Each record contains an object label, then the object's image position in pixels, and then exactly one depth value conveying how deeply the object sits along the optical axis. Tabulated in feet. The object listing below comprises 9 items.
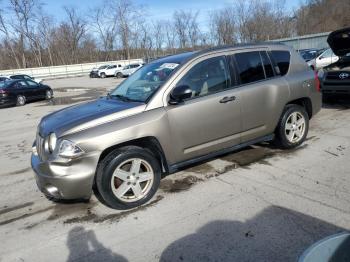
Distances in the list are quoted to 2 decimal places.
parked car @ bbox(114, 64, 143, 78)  138.46
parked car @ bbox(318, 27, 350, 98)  29.48
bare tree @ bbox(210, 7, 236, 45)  227.61
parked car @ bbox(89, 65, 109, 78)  150.79
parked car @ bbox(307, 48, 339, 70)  68.54
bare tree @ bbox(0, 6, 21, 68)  227.61
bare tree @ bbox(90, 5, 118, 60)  253.85
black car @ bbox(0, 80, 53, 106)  60.85
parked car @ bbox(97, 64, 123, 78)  147.13
